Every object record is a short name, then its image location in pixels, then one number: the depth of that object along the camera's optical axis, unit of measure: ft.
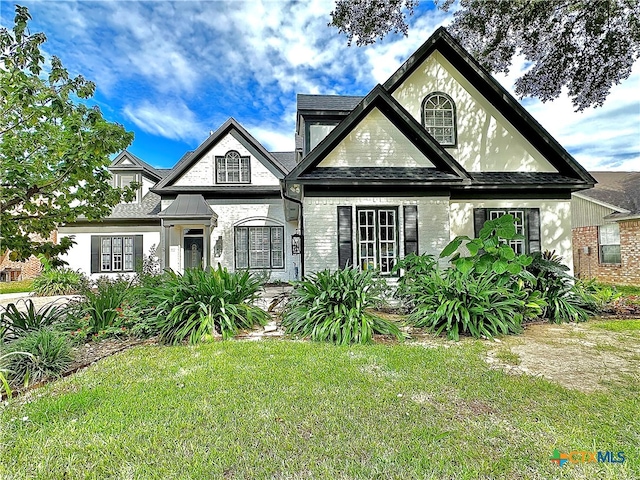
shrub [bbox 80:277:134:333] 18.52
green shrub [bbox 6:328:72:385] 12.64
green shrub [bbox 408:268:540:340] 18.38
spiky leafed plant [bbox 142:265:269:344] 17.60
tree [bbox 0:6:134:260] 10.57
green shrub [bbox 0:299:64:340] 15.71
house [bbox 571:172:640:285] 44.37
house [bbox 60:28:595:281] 26.78
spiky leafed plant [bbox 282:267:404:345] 17.19
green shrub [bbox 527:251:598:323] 22.15
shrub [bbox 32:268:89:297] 39.22
